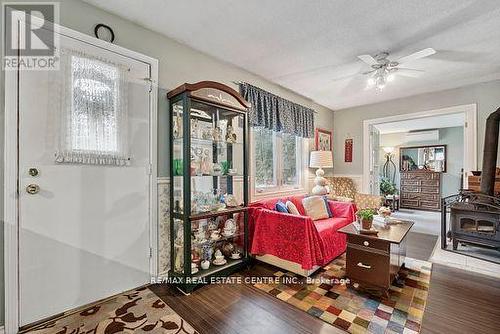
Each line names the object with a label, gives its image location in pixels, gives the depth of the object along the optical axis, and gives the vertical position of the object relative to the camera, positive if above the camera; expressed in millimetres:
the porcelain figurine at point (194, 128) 2346 +410
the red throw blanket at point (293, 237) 2361 -753
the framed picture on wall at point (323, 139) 4648 +600
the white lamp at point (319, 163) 4211 +103
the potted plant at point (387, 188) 7176 -595
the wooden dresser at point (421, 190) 6703 -632
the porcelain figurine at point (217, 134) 2627 +396
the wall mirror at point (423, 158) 6750 +325
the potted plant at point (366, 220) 2281 -500
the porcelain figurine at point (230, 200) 2682 -366
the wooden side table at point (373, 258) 2043 -818
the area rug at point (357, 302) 1727 -1143
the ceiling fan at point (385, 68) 2404 +1207
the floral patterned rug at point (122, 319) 1670 -1149
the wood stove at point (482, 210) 2811 -513
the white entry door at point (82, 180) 1691 -96
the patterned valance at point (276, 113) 3211 +872
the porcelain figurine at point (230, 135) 2751 +399
